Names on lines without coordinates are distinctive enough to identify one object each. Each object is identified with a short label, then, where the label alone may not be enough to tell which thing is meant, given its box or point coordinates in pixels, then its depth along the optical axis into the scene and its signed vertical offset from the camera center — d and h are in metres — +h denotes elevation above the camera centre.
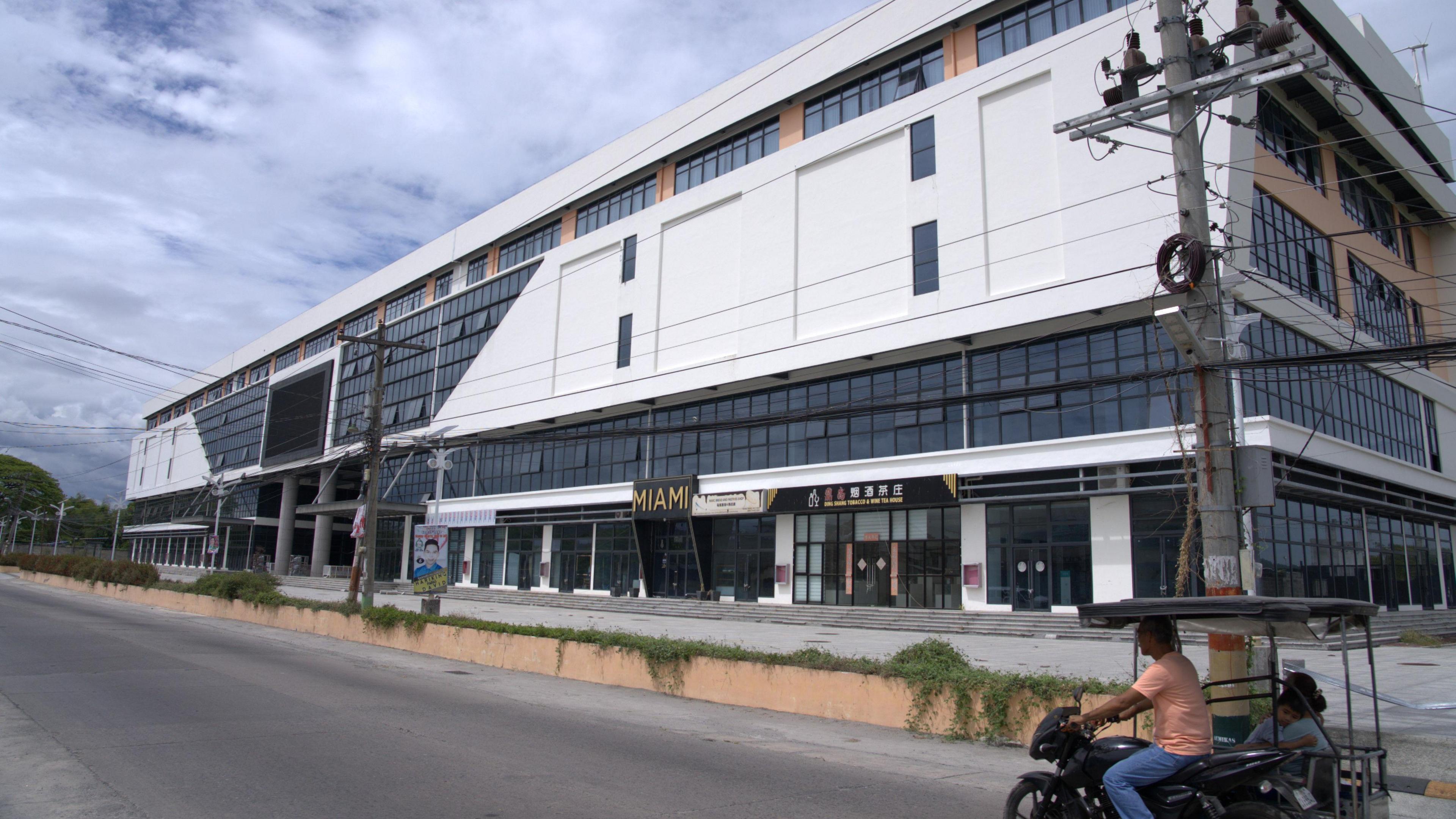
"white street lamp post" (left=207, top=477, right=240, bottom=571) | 68.12 +3.97
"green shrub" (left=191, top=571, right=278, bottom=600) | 28.92 -1.31
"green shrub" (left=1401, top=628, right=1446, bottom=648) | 22.91 -1.60
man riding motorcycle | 5.29 -0.94
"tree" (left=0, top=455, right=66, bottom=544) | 99.81 +6.13
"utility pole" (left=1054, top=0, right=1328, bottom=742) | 8.61 +3.21
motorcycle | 5.16 -1.30
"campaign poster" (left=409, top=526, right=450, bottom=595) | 23.28 -0.14
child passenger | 5.85 -1.07
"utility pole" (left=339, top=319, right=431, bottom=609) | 25.08 +2.27
